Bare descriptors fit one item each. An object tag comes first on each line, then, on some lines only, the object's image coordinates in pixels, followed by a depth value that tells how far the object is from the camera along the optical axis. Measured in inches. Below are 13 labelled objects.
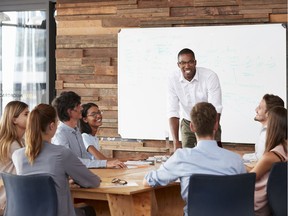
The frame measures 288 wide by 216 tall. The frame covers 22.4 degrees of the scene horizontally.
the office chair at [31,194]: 173.9
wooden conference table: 183.8
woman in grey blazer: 177.6
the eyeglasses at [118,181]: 191.7
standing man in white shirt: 286.4
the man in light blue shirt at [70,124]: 228.4
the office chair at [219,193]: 163.3
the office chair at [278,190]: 178.1
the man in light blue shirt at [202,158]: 169.2
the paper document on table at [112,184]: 189.5
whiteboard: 319.9
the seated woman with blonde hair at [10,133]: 195.5
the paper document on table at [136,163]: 238.3
